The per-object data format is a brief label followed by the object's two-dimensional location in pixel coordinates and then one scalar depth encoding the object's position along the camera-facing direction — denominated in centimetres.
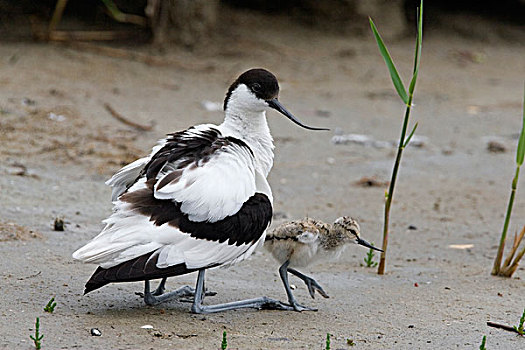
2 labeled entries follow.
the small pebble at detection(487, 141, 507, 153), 1642
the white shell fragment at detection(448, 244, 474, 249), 1116
